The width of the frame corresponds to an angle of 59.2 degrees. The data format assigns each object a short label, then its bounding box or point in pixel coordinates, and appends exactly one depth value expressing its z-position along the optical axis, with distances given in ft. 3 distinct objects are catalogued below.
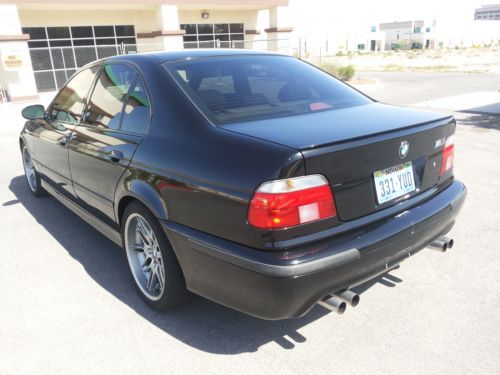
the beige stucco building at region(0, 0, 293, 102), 57.06
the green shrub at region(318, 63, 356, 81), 69.36
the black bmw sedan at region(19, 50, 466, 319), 7.22
